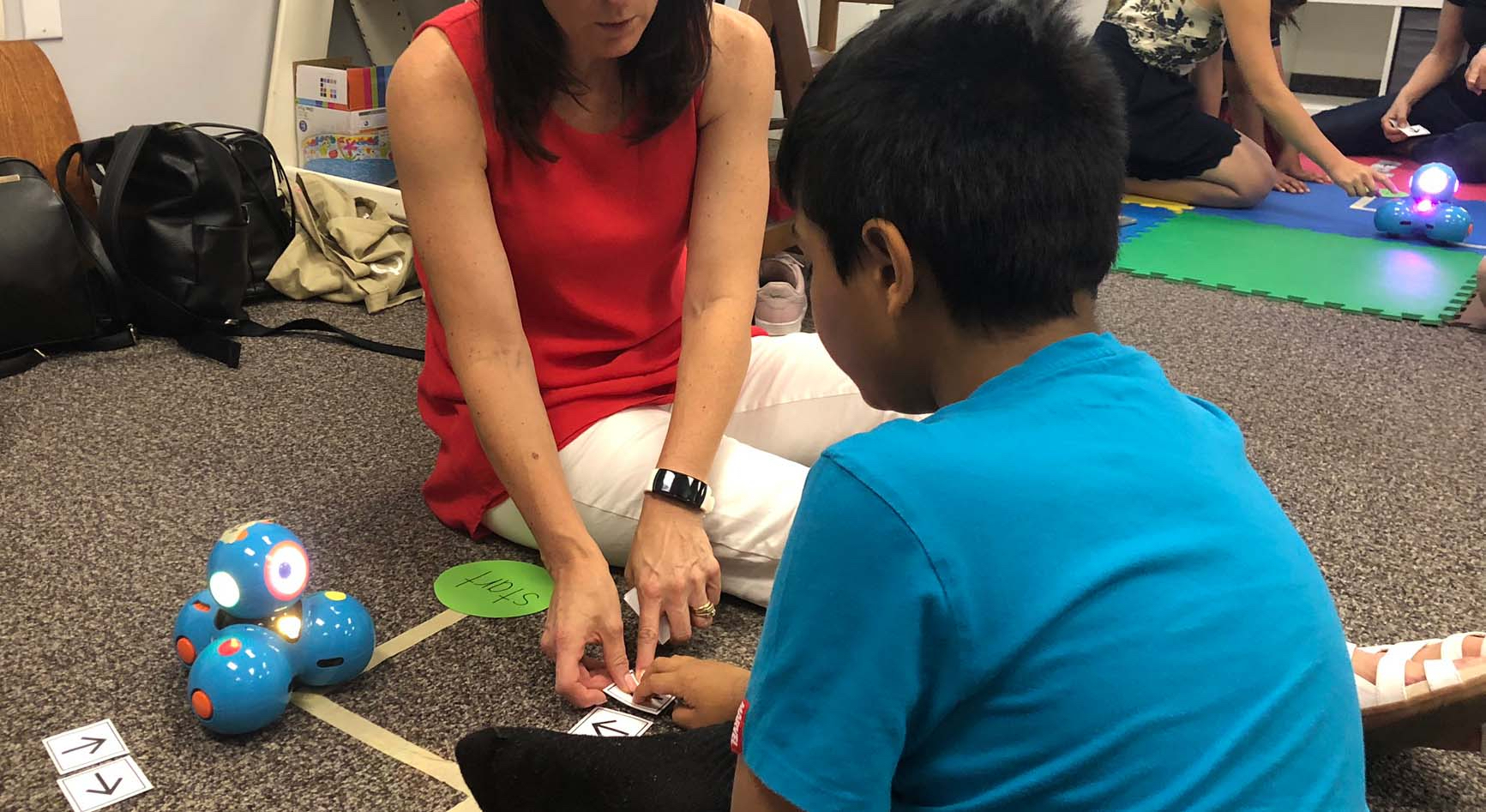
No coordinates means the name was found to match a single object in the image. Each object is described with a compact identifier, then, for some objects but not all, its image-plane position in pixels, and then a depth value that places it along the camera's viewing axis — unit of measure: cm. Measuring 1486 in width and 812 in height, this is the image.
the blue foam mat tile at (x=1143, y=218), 280
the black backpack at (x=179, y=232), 187
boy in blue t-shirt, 51
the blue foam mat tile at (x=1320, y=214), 285
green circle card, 117
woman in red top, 108
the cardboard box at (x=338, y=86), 238
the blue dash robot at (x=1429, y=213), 263
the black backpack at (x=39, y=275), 171
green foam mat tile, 227
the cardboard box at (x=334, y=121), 240
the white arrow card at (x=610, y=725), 98
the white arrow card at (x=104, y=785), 89
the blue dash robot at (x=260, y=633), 93
